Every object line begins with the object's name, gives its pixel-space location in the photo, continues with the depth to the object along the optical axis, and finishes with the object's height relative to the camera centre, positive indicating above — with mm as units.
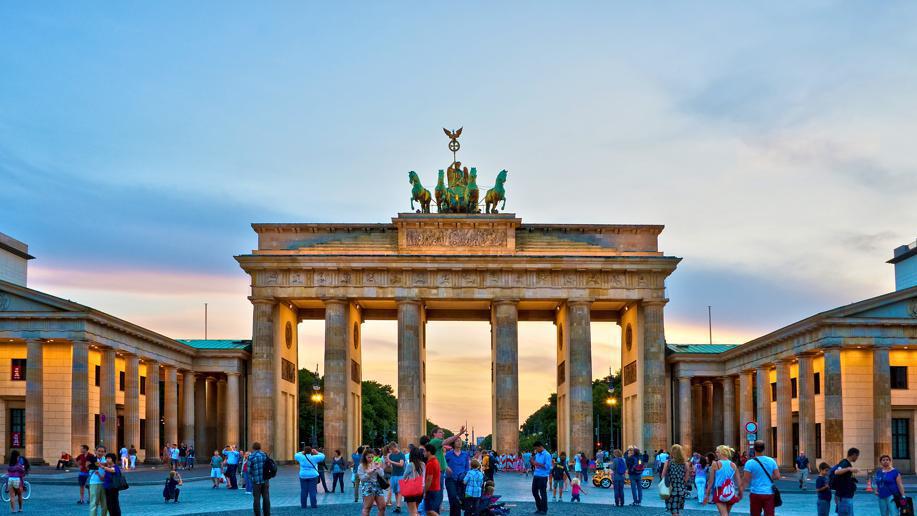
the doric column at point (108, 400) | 61469 -1746
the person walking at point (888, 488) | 24344 -2683
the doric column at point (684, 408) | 80188 -3187
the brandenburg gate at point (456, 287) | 76812 +5078
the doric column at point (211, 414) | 84894 -3524
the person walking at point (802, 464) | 47859 -4611
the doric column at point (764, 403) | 70500 -2540
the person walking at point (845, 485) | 24297 -2598
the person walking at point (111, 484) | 26219 -2616
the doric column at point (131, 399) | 67062 -1851
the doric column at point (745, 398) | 75562 -2400
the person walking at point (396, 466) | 31500 -2792
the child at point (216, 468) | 48656 -4265
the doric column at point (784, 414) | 66500 -3025
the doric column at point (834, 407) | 57969 -2310
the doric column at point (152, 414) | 71500 -2877
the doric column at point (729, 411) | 79812 -3441
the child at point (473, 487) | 26297 -2761
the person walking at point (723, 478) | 23531 -2357
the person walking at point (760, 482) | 21875 -2264
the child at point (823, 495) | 25156 -2899
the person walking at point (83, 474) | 37938 -3464
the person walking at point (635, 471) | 37706 -3488
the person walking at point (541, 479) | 33812 -3362
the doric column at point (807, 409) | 62000 -2570
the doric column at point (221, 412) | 83750 -3367
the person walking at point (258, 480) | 27844 -2724
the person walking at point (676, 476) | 26984 -2629
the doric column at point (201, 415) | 83750 -3507
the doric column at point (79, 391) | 58469 -1173
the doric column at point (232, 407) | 78125 -2759
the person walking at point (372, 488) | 29125 -3109
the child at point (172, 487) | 38769 -3994
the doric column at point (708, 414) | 87750 -4009
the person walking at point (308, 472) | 34625 -3183
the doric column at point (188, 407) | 78250 -2757
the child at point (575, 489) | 40050 -4334
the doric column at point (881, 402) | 57312 -2083
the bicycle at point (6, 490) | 38812 -4216
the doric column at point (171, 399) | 75875 -2155
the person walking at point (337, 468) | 44156 -3924
